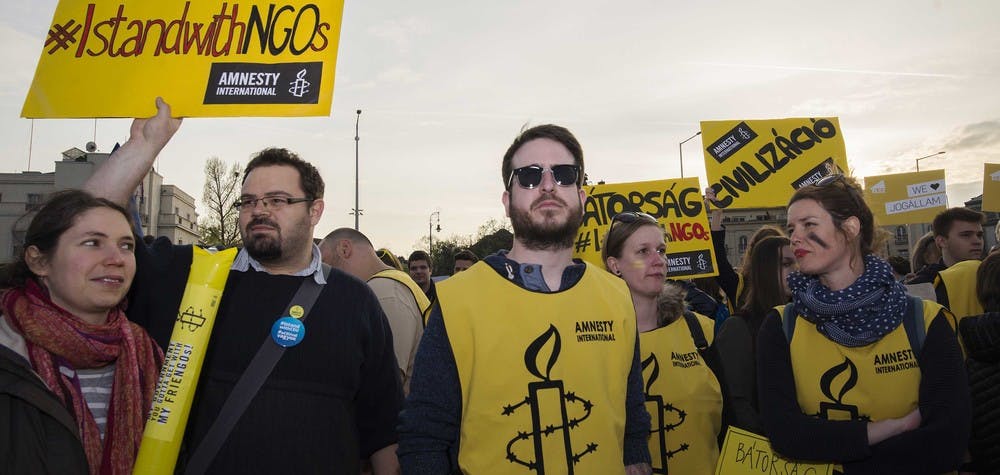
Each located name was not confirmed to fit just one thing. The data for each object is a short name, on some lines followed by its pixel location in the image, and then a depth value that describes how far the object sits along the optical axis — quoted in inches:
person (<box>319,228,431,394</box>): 191.8
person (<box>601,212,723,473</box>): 147.5
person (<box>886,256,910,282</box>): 378.6
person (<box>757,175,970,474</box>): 111.4
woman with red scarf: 98.7
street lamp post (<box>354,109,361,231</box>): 1418.6
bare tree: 1830.7
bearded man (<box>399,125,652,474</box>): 93.8
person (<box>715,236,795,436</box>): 140.7
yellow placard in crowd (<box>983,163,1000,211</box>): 377.0
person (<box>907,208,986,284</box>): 247.8
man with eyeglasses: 114.3
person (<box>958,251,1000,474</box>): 134.3
